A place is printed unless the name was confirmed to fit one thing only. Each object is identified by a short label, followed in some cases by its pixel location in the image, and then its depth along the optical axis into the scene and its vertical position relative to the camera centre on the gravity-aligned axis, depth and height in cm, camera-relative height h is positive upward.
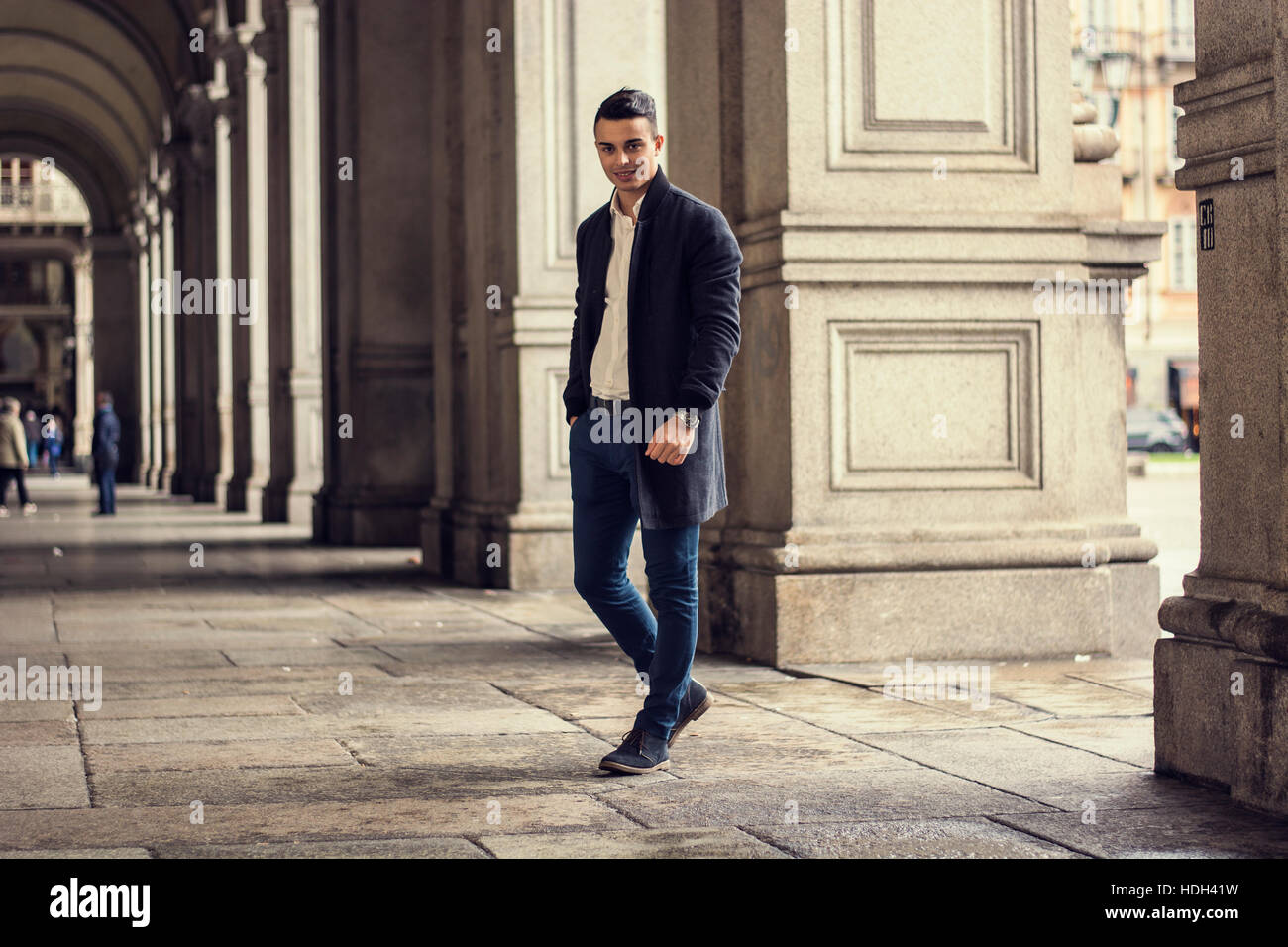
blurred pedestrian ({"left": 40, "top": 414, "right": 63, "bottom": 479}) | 4655 +66
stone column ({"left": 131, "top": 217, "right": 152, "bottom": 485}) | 4019 +236
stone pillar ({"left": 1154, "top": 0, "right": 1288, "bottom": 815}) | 452 +5
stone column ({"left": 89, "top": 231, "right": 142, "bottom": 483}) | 4359 +327
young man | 493 +19
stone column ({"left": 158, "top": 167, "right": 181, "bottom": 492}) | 3544 +223
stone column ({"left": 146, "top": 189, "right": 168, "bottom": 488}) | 3775 +240
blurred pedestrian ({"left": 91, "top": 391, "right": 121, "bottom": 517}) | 2350 +17
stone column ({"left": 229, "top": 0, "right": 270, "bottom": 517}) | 2356 +245
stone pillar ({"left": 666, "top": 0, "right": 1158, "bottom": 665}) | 744 +40
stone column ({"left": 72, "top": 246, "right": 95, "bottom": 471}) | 6714 +518
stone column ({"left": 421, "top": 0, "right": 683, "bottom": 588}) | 1139 +152
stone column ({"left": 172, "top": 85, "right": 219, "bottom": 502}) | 2814 +228
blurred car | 4475 +49
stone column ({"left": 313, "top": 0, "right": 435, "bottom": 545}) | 1586 +170
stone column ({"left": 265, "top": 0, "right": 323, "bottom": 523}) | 1936 +230
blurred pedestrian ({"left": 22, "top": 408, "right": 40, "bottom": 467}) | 5221 +99
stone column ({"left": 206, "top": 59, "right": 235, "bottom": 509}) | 2673 +224
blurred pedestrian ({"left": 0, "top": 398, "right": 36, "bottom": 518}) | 2300 +28
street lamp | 1883 +396
